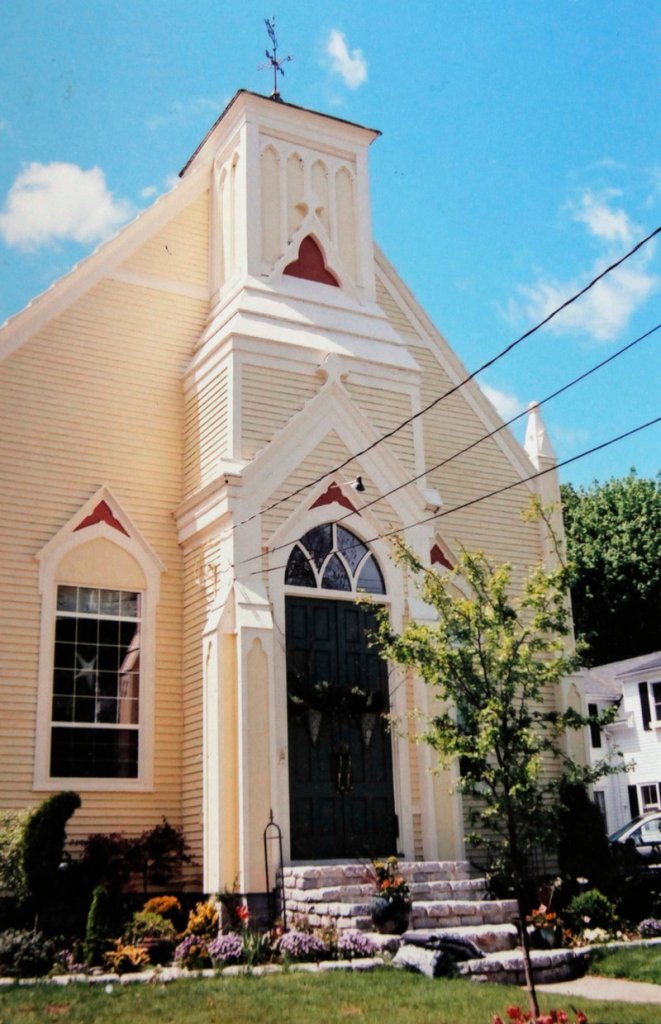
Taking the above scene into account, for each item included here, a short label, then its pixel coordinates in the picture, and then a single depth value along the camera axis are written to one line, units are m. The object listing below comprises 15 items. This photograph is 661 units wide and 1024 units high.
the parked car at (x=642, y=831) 22.34
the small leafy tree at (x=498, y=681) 10.76
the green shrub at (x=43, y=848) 14.32
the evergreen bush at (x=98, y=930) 12.86
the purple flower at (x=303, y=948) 12.56
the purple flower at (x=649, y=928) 14.62
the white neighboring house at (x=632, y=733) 37.97
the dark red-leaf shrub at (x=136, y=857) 15.54
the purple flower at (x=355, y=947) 12.45
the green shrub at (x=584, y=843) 16.51
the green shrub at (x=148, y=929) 13.52
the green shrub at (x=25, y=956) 12.10
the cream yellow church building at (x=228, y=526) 16.17
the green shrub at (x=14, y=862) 14.36
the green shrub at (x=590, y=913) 14.66
